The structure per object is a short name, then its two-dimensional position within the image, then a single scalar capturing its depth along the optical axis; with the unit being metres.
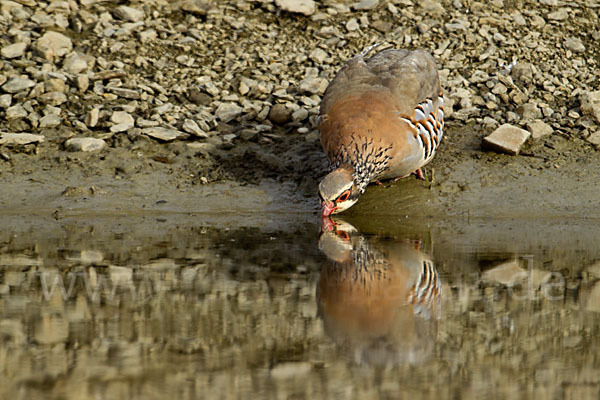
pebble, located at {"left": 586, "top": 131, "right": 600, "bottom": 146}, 14.80
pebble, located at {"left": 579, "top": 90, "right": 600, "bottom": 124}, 15.17
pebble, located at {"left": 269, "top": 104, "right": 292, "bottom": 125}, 15.59
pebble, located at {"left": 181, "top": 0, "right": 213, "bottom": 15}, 18.14
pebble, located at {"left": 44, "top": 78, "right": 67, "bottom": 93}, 15.62
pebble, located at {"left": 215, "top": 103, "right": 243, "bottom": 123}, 15.69
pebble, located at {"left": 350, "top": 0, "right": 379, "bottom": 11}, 18.09
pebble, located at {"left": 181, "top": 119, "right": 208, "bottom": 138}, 15.12
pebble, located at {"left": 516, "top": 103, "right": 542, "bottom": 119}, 15.42
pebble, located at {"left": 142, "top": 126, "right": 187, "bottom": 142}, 15.02
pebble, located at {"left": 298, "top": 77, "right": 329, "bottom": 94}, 16.06
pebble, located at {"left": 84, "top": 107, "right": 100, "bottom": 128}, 15.23
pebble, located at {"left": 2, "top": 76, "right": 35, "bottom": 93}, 15.48
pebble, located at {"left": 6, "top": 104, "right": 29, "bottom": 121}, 15.12
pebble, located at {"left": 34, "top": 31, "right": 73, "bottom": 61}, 16.48
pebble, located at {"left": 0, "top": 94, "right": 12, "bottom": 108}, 15.21
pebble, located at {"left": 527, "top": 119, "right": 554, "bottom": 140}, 14.94
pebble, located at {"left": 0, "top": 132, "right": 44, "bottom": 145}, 14.84
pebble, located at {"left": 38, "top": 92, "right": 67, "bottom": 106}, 15.48
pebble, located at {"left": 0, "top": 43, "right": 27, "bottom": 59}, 16.34
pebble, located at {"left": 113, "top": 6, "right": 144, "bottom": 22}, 17.75
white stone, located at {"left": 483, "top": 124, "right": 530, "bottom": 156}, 14.54
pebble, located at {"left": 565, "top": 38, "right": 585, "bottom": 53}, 17.30
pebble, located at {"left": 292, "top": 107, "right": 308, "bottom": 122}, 15.63
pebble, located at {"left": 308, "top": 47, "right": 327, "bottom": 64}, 16.94
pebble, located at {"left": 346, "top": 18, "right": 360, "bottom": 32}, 17.70
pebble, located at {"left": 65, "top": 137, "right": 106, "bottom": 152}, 14.83
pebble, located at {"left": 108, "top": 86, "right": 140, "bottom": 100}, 15.81
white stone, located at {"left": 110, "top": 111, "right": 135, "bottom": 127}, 15.29
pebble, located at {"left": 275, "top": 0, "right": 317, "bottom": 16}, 18.00
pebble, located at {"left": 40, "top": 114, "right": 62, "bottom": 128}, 15.18
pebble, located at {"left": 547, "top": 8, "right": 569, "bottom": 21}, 17.95
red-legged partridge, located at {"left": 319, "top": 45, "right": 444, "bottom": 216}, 12.84
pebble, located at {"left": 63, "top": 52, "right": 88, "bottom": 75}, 16.31
